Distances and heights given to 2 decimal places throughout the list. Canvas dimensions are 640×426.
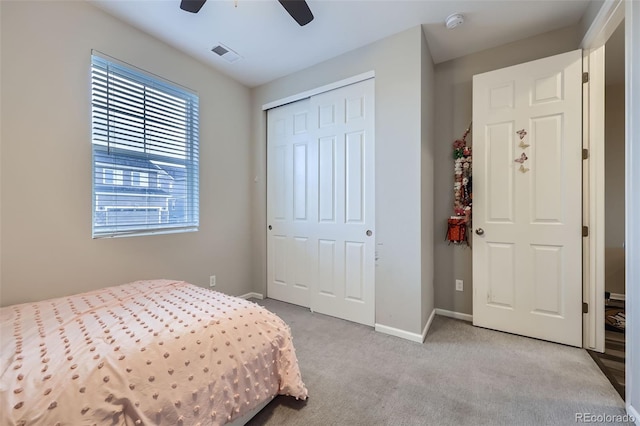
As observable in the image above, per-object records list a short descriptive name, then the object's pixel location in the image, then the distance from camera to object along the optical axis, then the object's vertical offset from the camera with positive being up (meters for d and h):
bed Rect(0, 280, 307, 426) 0.86 -0.59
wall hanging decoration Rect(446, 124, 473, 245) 2.55 +0.19
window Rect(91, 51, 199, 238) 2.04 +0.53
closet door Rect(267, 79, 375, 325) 2.54 +0.10
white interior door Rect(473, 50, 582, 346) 2.10 +0.12
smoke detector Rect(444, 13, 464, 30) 2.05 +1.55
